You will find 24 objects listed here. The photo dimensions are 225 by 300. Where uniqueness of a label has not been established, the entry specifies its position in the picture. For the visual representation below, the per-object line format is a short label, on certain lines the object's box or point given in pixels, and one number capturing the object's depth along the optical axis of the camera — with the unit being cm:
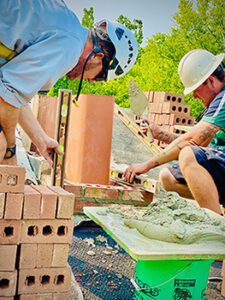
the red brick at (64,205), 214
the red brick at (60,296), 218
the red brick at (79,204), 424
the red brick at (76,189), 422
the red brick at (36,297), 212
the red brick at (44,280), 211
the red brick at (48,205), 210
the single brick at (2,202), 198
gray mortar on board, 230
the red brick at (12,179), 199
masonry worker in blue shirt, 194
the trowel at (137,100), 427
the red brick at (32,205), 206
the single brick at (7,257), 203
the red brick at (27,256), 209
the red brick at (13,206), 201
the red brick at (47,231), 210
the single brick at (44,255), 214
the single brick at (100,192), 426
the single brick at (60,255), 217
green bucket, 215
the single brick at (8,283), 204
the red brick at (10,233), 202
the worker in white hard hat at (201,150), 357
